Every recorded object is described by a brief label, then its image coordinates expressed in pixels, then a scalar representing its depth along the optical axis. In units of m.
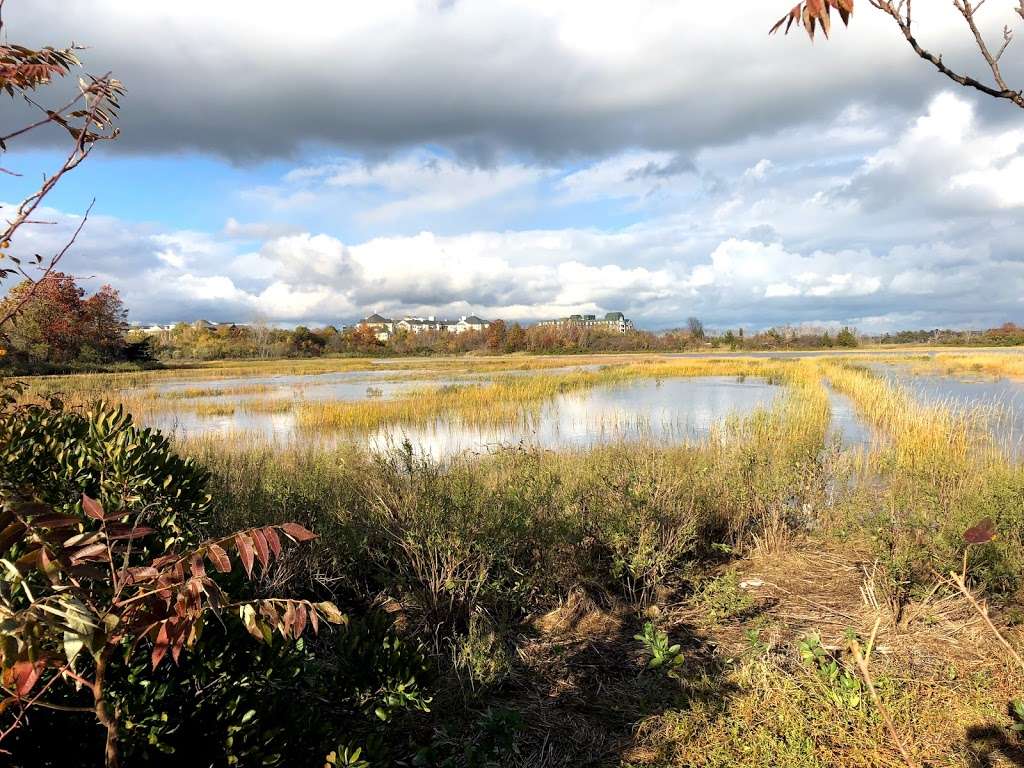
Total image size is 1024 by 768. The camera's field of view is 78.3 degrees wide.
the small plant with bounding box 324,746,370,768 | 1.75
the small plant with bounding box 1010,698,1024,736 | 2.97
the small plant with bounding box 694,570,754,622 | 4.49
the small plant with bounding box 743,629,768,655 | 3.78
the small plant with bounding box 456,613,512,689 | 3.56
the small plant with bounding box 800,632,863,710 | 3.21
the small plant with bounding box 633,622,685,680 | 3.46
